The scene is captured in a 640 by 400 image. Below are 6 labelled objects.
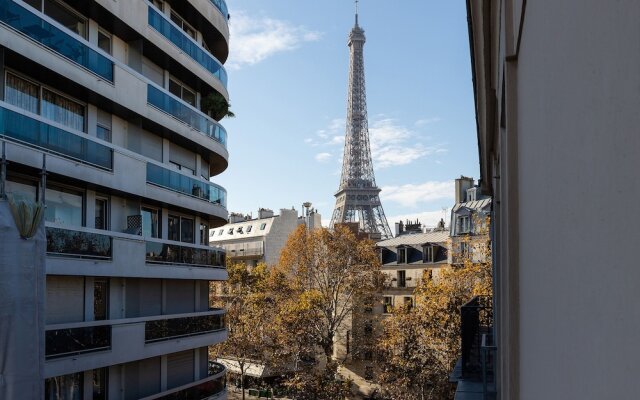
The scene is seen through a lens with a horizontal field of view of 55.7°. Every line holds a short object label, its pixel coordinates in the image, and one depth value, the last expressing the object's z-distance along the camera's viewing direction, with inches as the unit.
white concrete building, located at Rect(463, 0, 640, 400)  35.5
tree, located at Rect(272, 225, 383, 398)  1518.2
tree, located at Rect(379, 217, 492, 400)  1239.5
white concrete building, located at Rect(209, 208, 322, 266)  2699.3
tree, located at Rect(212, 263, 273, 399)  1567.4
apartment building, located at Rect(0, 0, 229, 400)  569.6
